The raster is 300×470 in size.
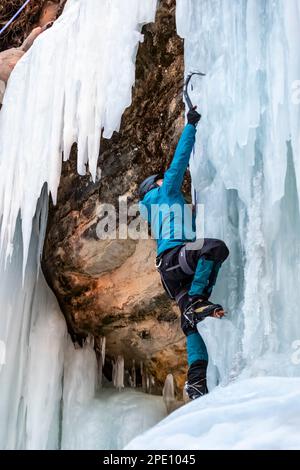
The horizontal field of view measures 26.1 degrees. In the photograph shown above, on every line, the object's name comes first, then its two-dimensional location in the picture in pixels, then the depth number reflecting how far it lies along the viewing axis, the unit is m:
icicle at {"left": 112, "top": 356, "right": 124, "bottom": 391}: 5.03
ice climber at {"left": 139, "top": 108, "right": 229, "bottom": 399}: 2.94
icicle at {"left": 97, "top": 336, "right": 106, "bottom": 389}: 5.01
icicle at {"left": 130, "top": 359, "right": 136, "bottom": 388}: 5.07
